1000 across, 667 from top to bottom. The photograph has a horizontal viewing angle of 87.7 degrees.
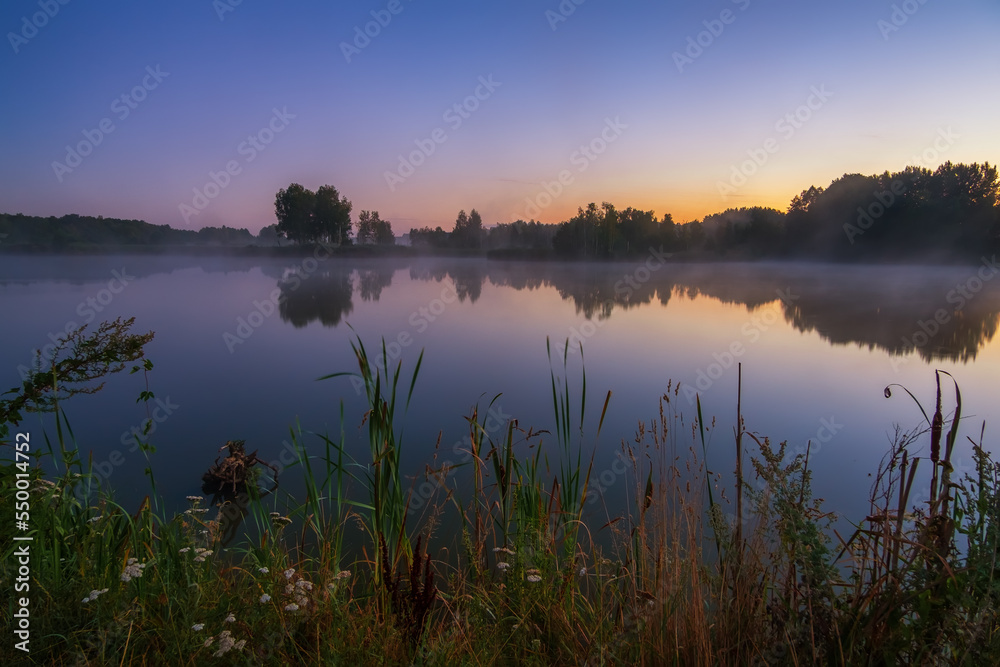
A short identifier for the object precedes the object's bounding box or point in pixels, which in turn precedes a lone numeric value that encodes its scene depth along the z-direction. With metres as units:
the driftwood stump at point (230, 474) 4.43
